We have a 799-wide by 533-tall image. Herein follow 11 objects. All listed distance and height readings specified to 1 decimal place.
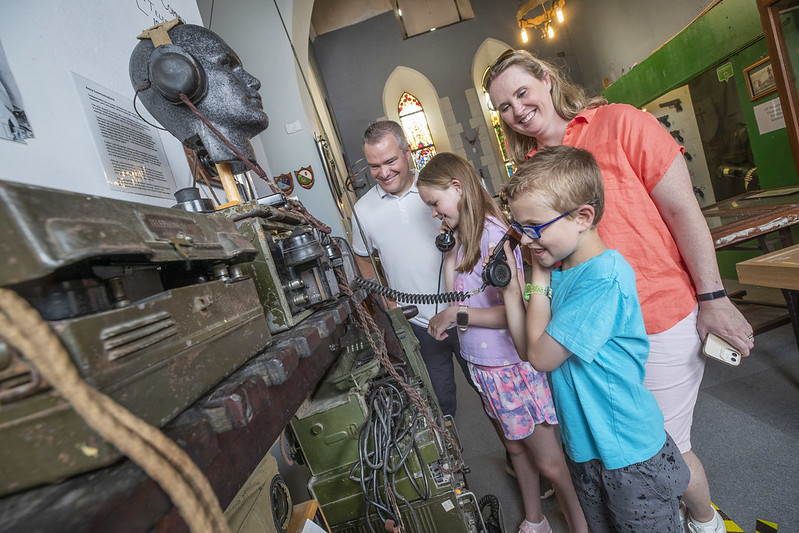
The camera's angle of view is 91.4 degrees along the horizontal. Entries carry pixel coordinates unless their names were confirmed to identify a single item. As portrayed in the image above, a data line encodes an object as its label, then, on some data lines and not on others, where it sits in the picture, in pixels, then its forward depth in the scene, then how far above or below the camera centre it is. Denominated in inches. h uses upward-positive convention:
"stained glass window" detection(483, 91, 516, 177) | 389.1 +81.4
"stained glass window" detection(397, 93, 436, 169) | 411.2 +116.1
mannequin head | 42.6 +22.8
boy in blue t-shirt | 41.3 -16.4
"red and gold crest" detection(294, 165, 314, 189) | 157.9 +38.7
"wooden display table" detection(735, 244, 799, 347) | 61.0 -21.9
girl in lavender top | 58.6 -17.2
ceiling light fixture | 243.1 +118.0
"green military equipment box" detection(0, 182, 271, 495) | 13.7 +0.4
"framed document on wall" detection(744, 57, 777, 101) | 136.0 +19.9
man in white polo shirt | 80.4 +2.6
